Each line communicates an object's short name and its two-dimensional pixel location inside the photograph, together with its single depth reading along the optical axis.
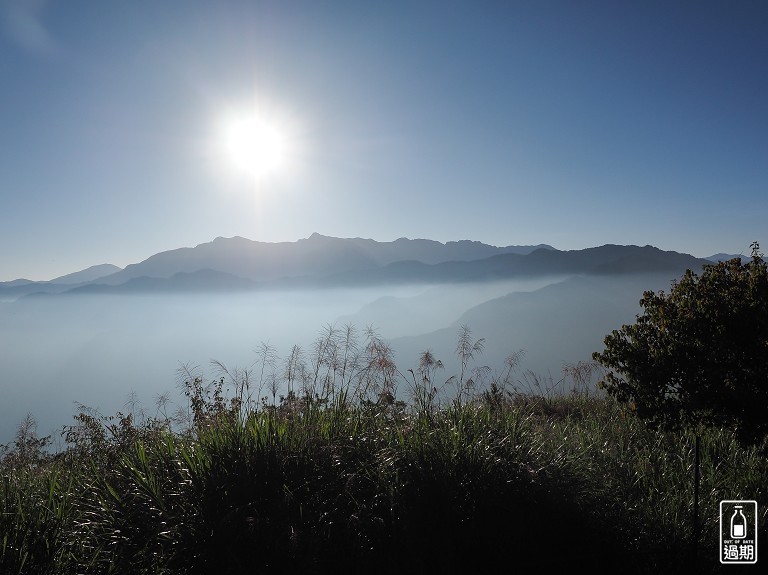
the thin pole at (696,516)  3.80
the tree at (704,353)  4.22
